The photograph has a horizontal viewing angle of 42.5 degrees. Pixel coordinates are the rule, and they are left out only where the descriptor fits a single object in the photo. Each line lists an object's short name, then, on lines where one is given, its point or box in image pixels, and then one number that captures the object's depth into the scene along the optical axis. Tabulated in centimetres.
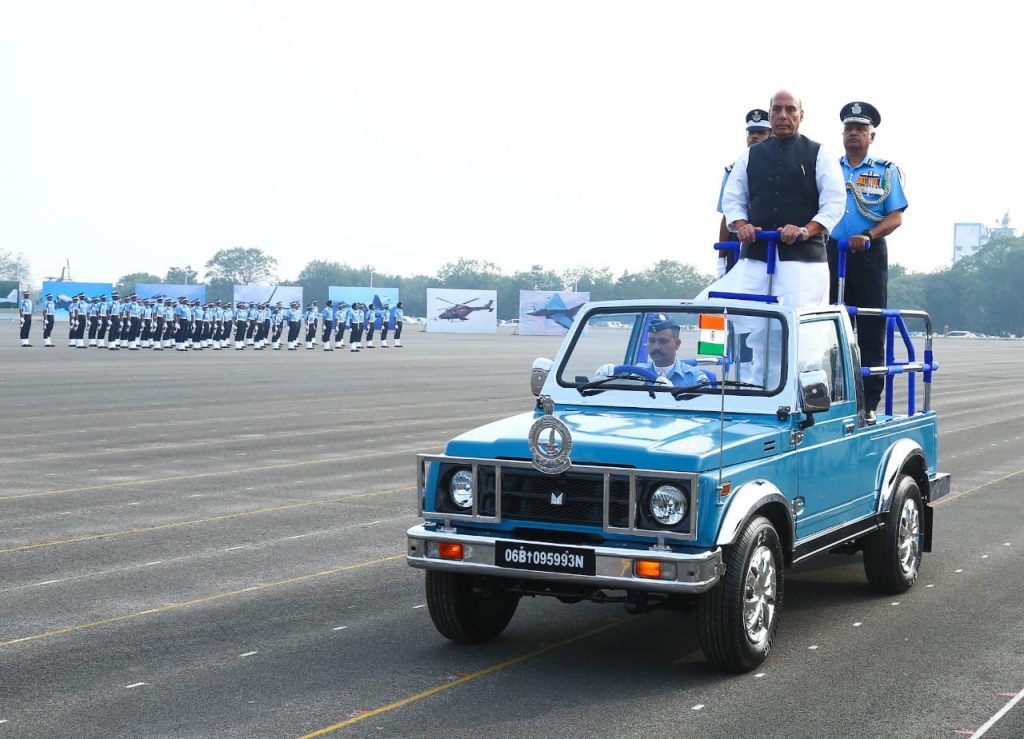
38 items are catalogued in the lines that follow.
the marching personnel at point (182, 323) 5347
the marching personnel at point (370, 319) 5838
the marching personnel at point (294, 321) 5806
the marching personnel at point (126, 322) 5184
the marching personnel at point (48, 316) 5025
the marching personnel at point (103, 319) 5178
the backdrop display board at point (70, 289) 8731
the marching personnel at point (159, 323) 5272
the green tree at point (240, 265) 19584
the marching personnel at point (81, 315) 5094
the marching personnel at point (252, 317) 5716
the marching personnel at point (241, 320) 5697
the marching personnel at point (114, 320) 5169
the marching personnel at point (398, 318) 5944
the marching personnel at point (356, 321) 5708
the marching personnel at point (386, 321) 5875
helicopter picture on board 9431
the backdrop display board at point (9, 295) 11038
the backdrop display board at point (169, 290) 8281
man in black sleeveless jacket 825
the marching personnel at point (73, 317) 5105
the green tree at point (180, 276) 17975
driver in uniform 727
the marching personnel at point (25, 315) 4872
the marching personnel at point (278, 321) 5690
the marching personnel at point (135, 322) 5203
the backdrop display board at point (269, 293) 8538
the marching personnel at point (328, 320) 5617
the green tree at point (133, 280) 17225
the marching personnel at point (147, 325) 5238
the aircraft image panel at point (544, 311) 9319
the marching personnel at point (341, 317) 5712
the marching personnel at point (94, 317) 5166
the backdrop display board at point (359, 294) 8257
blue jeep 596
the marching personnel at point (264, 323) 5700
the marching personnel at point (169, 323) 5326
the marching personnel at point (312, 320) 5609
